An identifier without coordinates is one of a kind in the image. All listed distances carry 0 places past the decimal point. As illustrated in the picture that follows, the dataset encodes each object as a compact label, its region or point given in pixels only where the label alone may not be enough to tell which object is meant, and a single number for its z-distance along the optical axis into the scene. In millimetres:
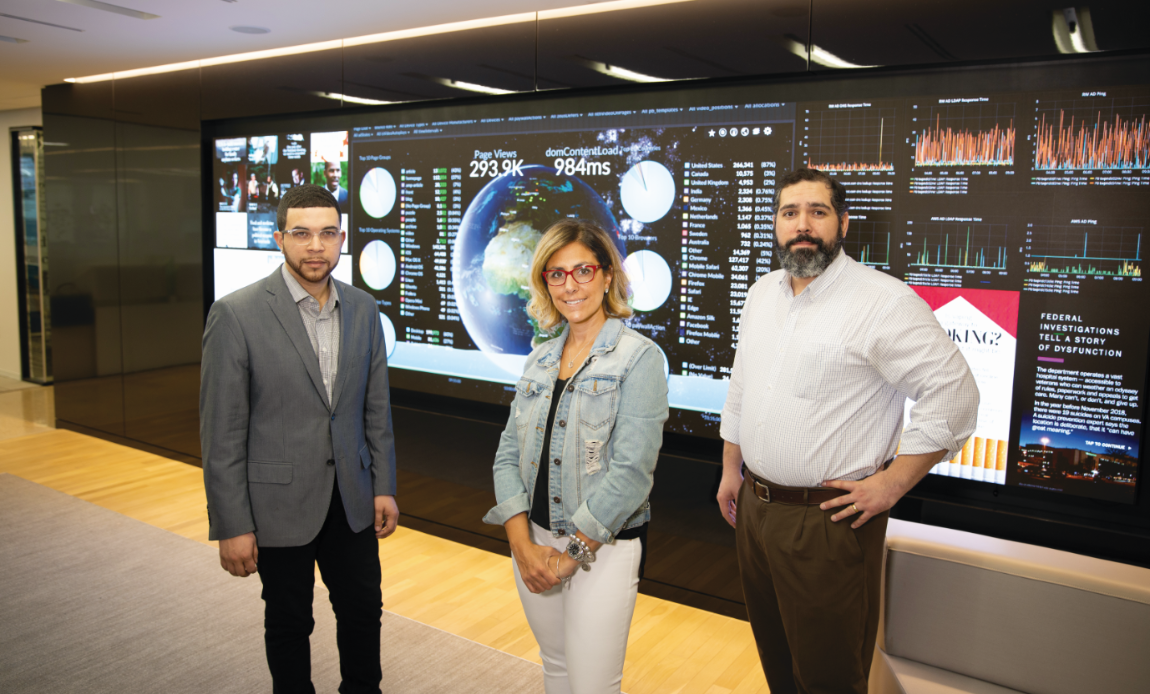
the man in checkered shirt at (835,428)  1909
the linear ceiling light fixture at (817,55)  2887
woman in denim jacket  1747
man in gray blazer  2039
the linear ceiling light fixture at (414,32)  3408
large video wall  2562
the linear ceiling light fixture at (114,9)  3723
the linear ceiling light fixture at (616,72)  3344
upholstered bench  1812
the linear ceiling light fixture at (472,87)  3807
